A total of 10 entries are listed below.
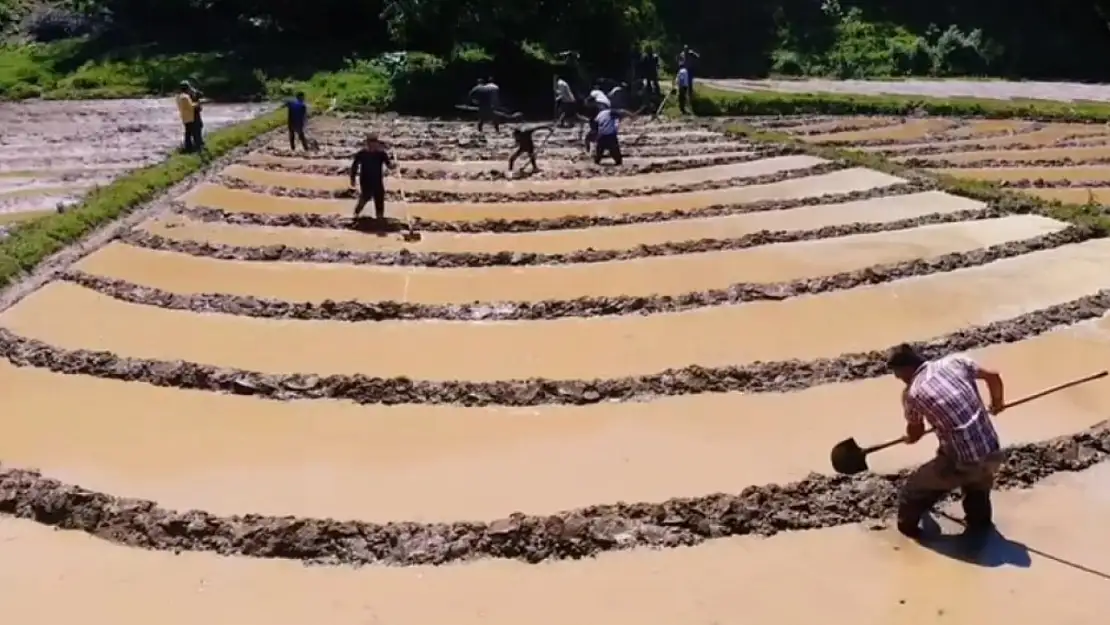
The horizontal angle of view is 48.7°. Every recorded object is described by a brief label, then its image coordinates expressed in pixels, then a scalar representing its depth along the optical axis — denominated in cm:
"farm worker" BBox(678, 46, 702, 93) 2223
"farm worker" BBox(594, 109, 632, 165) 1538
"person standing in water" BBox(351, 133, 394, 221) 1186
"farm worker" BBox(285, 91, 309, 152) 1716
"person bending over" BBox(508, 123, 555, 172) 1497
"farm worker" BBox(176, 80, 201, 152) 1639
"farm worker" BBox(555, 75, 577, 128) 1945
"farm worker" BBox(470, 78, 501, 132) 1970
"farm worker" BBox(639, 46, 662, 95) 2309
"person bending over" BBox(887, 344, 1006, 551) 527
